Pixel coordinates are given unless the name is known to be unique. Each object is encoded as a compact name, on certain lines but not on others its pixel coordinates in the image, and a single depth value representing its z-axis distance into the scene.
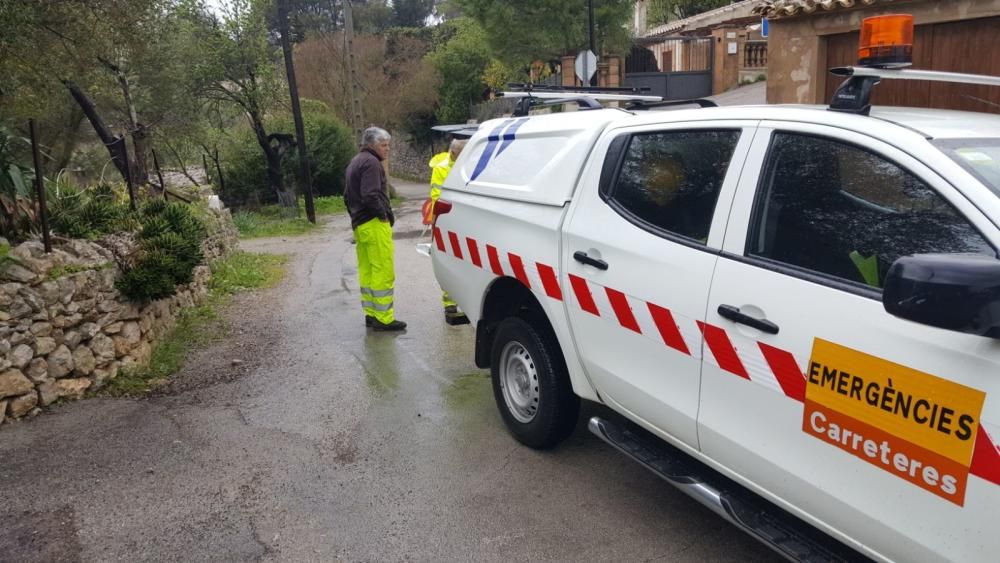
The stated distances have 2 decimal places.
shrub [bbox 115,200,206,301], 5.60
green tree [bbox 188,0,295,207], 21.61
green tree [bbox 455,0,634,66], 23.58
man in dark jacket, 6.61
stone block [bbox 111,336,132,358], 5.52
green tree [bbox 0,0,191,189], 6.38
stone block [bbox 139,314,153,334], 5.85
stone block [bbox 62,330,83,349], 5.11
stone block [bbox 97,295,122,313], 5.40
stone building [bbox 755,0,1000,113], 7.54
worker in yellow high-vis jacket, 6.92
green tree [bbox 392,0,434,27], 54.53
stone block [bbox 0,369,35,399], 4.68
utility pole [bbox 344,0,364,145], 23.81
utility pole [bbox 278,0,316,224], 17.86
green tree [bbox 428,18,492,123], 35.41
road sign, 18.31
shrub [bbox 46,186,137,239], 6.09
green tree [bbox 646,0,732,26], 34.47
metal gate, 24.45
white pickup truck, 2.01
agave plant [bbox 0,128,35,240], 5.55
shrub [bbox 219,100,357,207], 25.16
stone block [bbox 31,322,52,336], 4.88
